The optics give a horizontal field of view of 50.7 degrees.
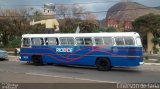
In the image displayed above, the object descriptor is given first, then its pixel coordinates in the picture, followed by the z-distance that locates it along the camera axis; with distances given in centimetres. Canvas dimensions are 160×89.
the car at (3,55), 1361
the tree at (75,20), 2414
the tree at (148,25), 2649
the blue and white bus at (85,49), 988
